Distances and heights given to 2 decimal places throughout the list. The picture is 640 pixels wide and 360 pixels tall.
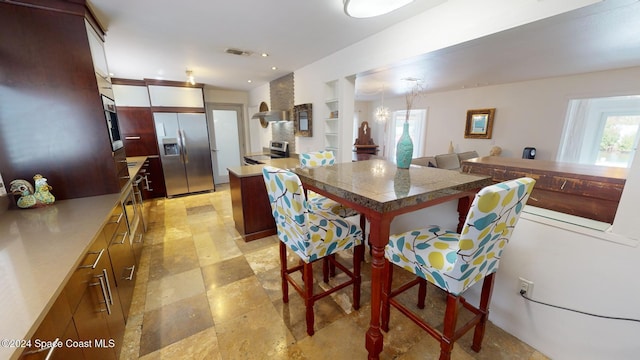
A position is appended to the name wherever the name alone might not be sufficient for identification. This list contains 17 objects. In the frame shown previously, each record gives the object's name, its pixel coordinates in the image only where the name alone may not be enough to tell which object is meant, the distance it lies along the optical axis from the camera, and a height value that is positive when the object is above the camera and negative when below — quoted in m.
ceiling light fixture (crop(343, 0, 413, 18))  1.33 +0.72
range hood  4.22 +0.27
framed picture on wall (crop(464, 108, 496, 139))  5.24 +0.13
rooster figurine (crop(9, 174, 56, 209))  1.56 -0.42
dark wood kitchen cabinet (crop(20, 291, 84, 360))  0.66 -0.65
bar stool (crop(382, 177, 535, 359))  0.92 -0.63
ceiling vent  2.84 +0.97
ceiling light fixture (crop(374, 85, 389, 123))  6.15 +0.44
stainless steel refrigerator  4.55 -0.40
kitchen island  2.77 -0.90
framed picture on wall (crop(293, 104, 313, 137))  3.63 +0.16
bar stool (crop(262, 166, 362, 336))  1.28 -0.63
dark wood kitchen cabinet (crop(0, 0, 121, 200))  1.52 +0.21
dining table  1.12 -0.32
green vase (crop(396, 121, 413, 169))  1.69 -0.15
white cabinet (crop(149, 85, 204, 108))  4.41 +0.67
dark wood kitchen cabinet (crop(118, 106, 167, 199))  4.32 -0.18
